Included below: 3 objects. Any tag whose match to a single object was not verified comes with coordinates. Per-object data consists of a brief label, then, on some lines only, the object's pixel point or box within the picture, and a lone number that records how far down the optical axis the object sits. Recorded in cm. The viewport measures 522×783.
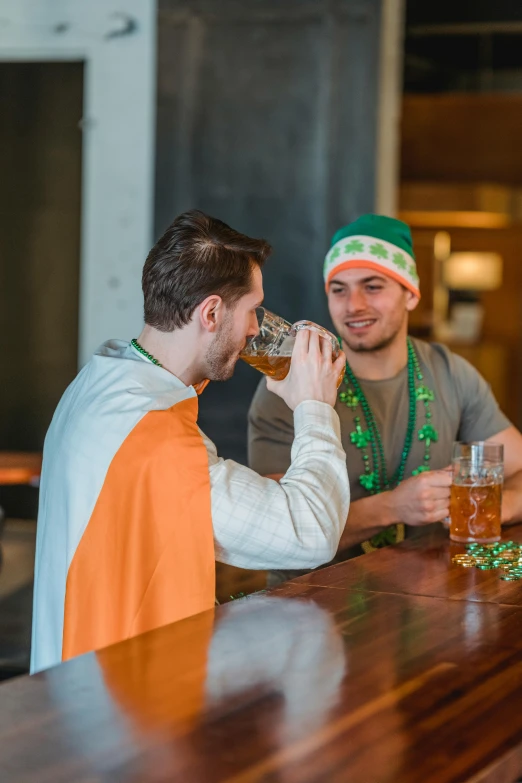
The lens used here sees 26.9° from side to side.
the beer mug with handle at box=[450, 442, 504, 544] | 207
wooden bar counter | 98
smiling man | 251
